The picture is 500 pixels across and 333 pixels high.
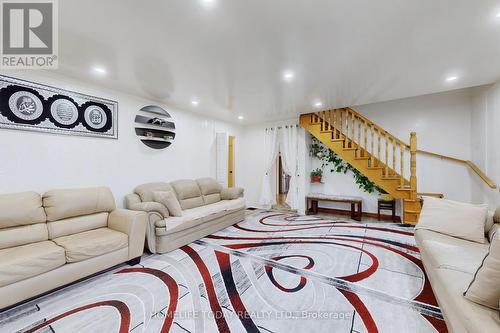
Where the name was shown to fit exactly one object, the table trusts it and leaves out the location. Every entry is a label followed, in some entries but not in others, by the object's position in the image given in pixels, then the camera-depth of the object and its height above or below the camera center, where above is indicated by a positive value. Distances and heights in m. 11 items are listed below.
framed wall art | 2.49 +0.77
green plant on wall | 4.98 +0.09
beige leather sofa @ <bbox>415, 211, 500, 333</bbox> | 1.12 -0.80
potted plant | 5.62 -0.21
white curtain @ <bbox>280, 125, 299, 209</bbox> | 5.50 +0.22
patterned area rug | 1.67 -1.25
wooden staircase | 4.12 +0.43
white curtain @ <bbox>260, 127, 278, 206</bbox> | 5.88 +0.15
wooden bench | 4.79 -0.82
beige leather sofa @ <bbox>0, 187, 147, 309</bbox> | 1.85 -0.82
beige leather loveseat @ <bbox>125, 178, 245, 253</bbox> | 2.97 -0.78
